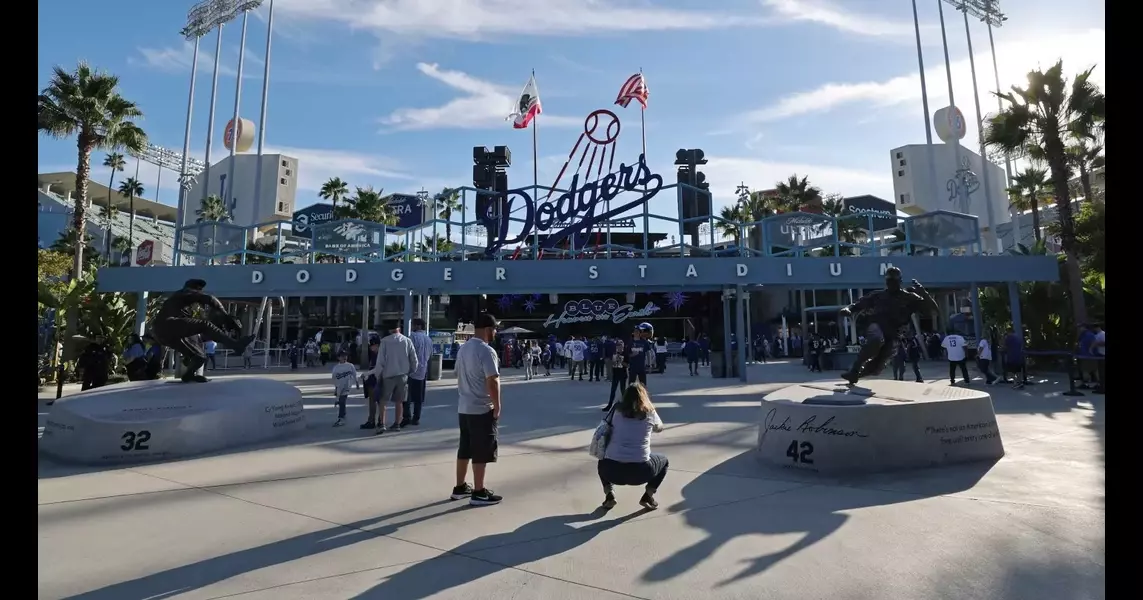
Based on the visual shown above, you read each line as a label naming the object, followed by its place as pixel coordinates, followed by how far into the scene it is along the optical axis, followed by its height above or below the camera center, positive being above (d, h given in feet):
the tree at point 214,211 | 176.24 +45.98
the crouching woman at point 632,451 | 17.03 -2.74
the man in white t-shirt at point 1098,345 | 42.01 +0.33
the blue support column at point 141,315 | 59.88 +5.07
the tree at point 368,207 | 152.35 +40.81
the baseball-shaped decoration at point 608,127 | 74.54 +29.53
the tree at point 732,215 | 158.41 +40.25
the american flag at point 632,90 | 94.89 +43.03
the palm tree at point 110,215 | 192.73 +53.81
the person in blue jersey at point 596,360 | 68.08 -0.28
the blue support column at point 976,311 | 59.25 +4.19
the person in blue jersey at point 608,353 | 63.85 +0.49
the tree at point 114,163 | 212.56 +73.94
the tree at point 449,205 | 198.18 +52.94
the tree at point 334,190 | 180.65 +52.72
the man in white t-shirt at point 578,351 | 69.15 +0.80
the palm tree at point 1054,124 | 61.26 +24.97
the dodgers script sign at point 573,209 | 66.49 +16.98
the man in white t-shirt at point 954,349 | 50.97 +0.25
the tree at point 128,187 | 209.56 +63.40
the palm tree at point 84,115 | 75.82 +32.86
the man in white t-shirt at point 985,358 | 51.16 -0.58
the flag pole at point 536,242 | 64.64 +12.97
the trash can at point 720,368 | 68.90 -1.46
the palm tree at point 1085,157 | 65.10 +22.39
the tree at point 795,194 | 143.95 +39.22
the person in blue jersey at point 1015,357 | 49.08 -0.51
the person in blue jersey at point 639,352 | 35.70 +0.30
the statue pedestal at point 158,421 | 24.70 -2.54
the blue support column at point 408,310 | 61.80 +5.41
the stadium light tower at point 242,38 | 137.39 +75.48
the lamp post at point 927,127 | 120.35 +53.69
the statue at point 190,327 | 30.35 +1.93
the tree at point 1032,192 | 98.89 +26.94
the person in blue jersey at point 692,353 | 76.74 +0.40
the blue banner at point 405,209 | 198.29 +52.01
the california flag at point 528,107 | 116.37 +50.38
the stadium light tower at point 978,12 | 128.98 +74.46
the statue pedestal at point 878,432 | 21.25 -2.92
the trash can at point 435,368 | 69.00 -0.91
